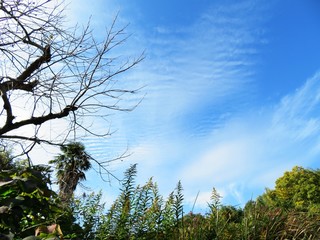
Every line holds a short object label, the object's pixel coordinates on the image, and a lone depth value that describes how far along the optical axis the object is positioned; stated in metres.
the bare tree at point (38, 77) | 3.39
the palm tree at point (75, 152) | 4.18
